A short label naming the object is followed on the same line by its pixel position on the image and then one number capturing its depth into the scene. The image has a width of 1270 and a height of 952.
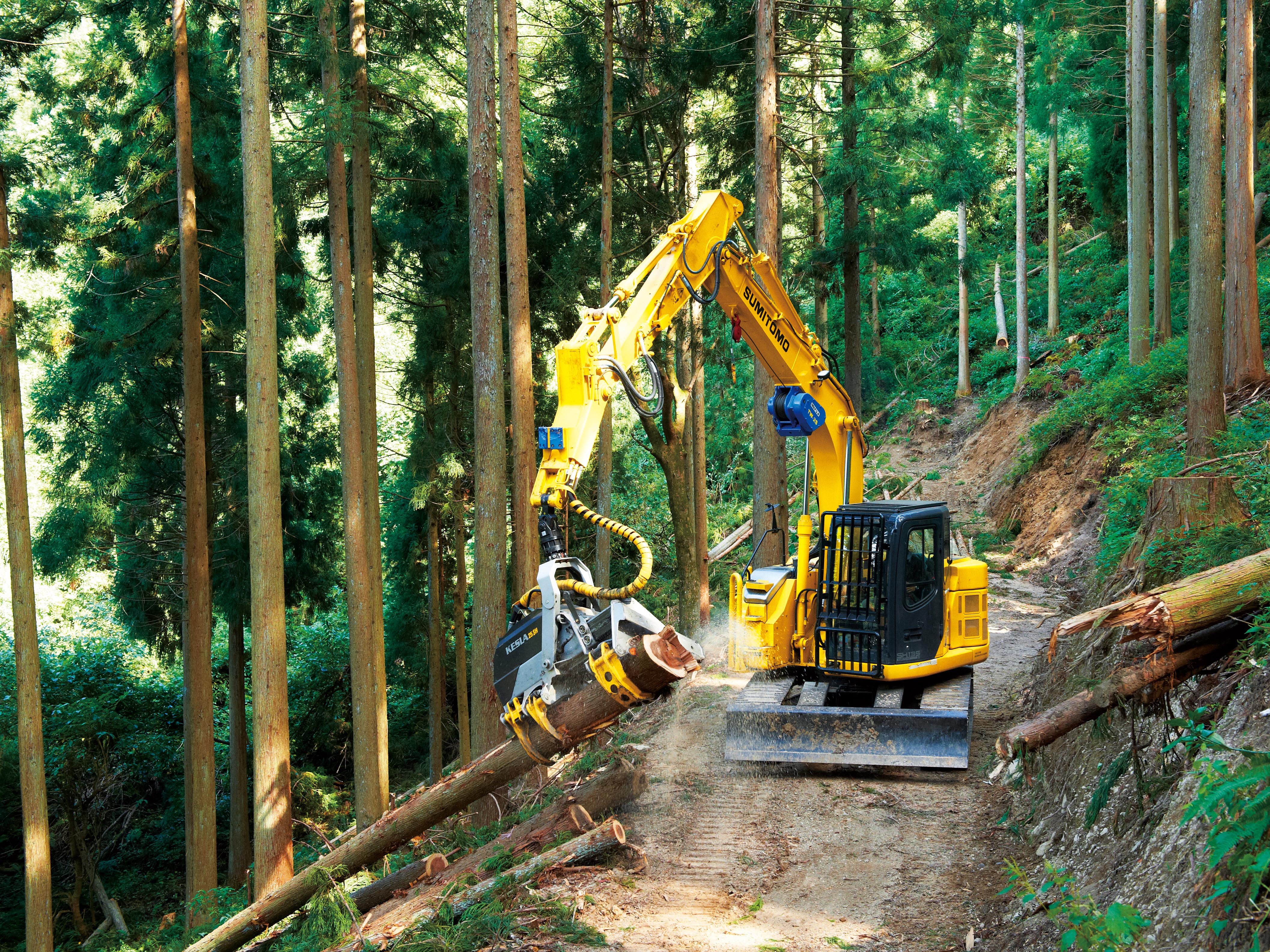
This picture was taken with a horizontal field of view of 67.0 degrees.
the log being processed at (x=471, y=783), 6.11
